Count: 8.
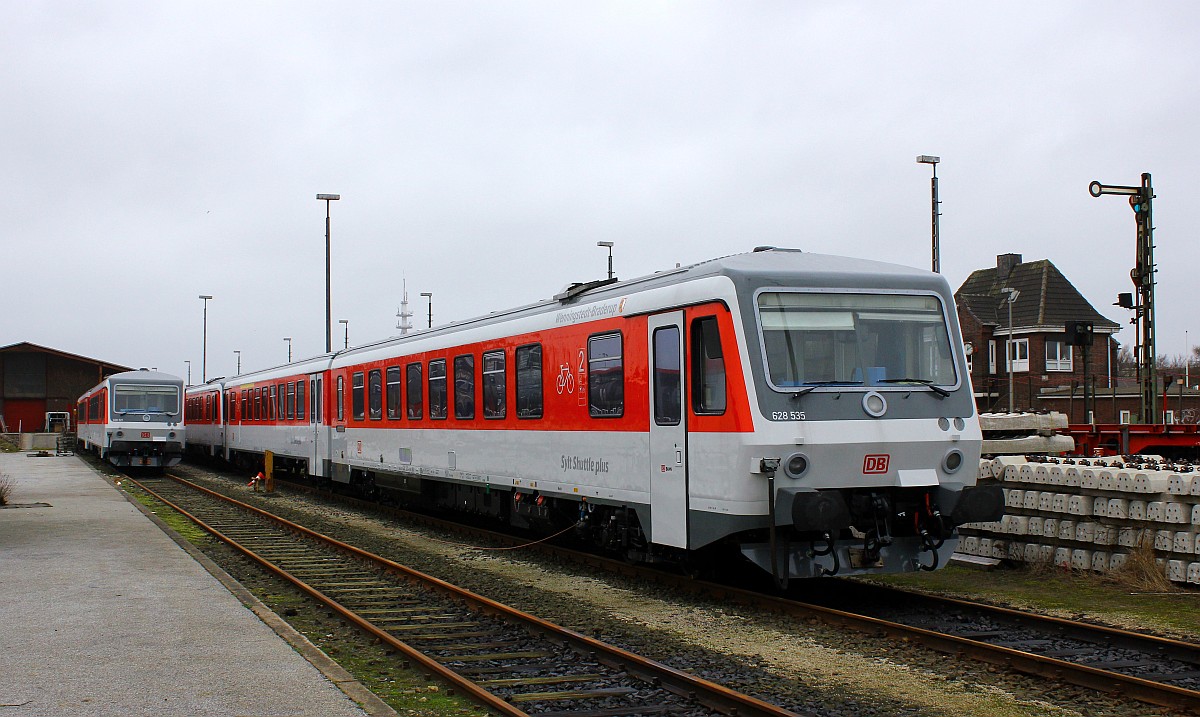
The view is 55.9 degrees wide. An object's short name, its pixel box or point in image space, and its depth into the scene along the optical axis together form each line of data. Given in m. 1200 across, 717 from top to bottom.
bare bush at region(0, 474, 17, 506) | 20.70
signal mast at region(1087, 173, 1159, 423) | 20.33
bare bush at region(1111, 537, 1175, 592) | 10.41
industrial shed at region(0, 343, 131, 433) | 67.31
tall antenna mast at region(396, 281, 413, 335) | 56.78
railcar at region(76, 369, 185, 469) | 32.16
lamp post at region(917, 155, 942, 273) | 23.67
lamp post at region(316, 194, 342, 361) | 34.09
